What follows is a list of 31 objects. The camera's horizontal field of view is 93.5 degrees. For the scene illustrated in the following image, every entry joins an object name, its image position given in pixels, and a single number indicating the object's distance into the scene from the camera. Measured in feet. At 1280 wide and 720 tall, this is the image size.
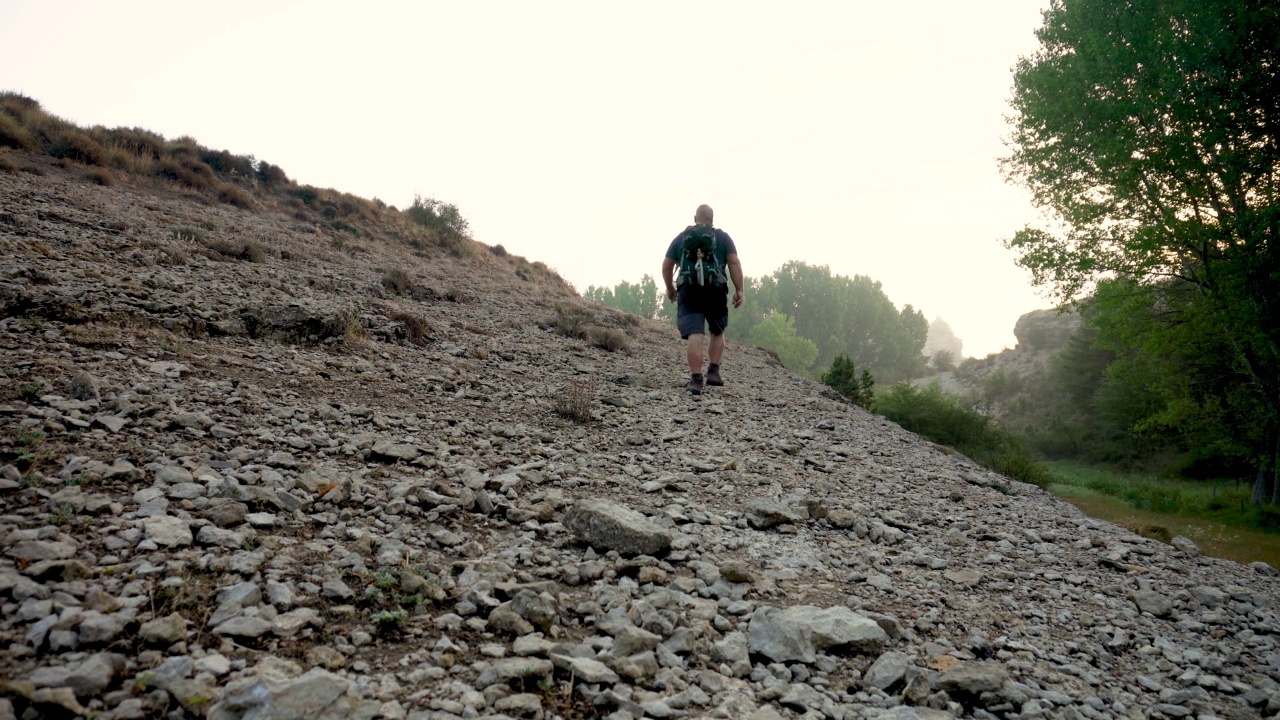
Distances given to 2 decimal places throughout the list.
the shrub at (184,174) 49.49
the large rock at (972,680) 7.97
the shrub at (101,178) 41.37
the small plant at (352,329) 23.34
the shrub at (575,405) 20.22
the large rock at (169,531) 8.28
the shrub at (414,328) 26.61
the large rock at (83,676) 5.48
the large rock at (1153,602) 11.63
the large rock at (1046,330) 154.61
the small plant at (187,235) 31.90
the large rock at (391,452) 13.51
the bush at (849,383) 49.60
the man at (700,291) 25.62
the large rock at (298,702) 5.63
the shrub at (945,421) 53.67
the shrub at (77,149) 43.50
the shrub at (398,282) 36.68
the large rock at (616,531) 11.02
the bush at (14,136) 41.47
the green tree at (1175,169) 31.53
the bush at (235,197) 51.29
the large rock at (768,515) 13.75
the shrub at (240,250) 32.01
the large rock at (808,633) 8.46
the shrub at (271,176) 62.55
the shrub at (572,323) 38.90
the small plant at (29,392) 11.83
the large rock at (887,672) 8.07
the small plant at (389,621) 7.55
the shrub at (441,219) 70.28
